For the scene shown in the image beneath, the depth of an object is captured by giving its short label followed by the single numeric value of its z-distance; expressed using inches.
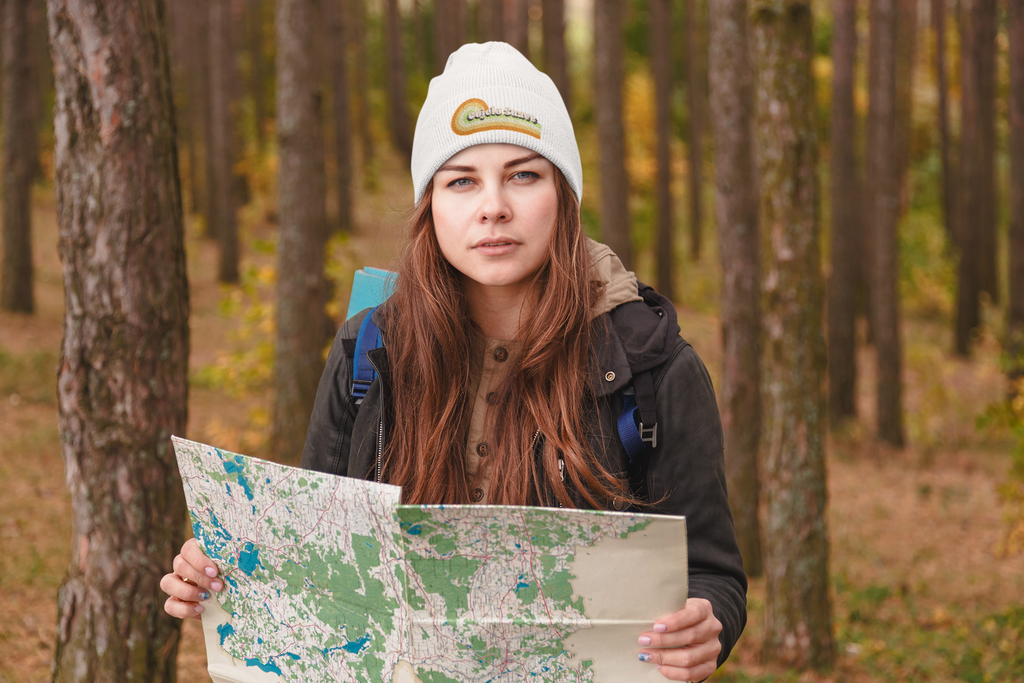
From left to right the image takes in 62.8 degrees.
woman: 70.7
